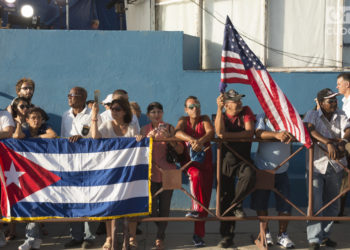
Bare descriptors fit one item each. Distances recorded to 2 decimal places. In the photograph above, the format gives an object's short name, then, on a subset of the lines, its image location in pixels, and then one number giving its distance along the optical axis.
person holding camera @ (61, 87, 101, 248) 11.80
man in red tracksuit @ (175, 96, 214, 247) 11.44
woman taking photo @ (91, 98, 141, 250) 11.23
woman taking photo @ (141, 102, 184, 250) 11.37
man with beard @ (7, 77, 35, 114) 13.03
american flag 10.70
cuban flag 10.87
